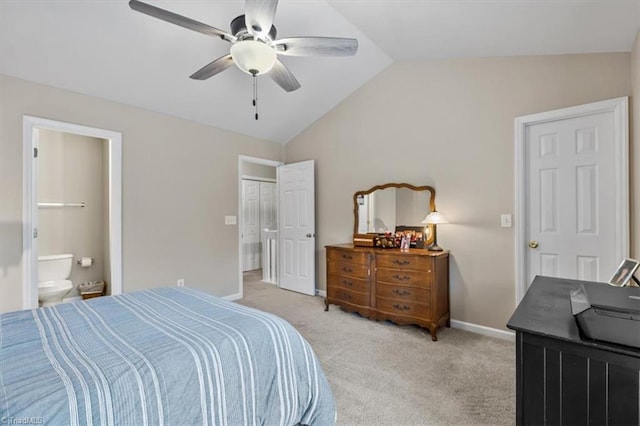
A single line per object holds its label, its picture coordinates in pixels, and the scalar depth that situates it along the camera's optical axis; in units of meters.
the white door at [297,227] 4.44
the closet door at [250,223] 6.38
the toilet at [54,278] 3.33
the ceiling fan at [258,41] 1.70
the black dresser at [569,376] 0.92
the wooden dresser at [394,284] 2.91
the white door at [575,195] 2.34
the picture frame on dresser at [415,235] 3.37
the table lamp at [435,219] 3.11
